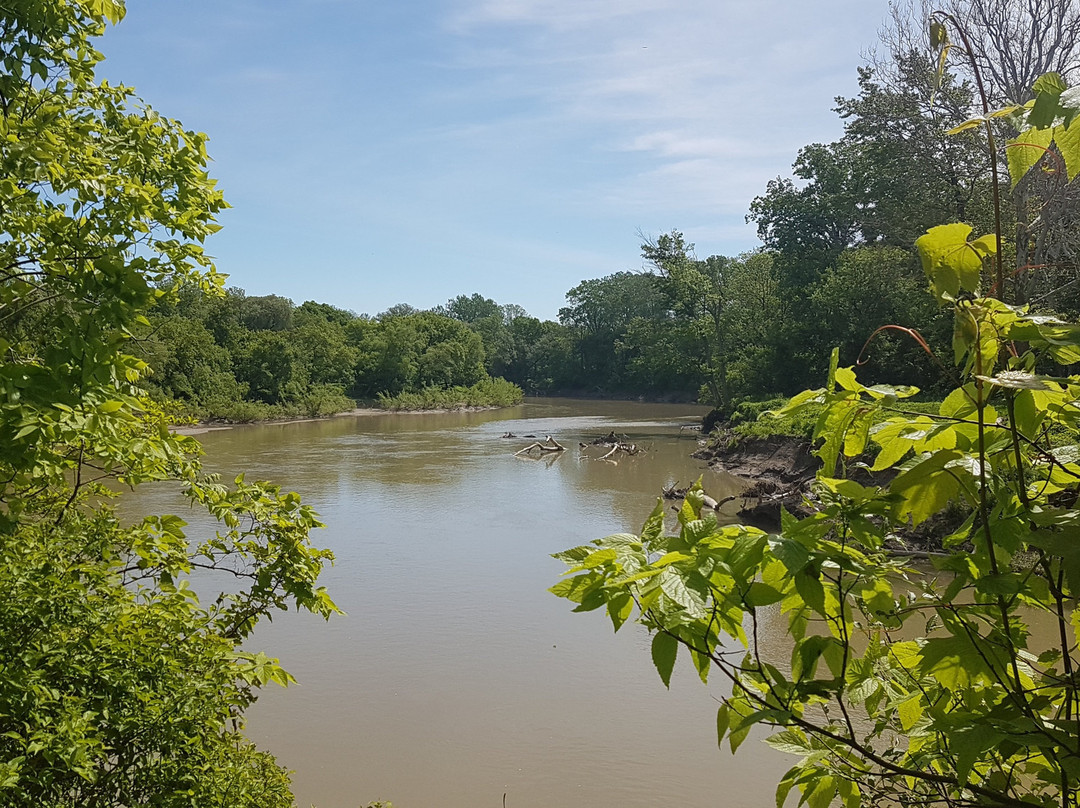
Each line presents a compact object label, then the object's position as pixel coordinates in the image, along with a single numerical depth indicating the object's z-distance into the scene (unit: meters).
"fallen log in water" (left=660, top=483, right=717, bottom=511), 16.03
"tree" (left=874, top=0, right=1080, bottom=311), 14.05
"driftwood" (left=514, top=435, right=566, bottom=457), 25.31
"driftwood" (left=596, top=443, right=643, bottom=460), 24.48
